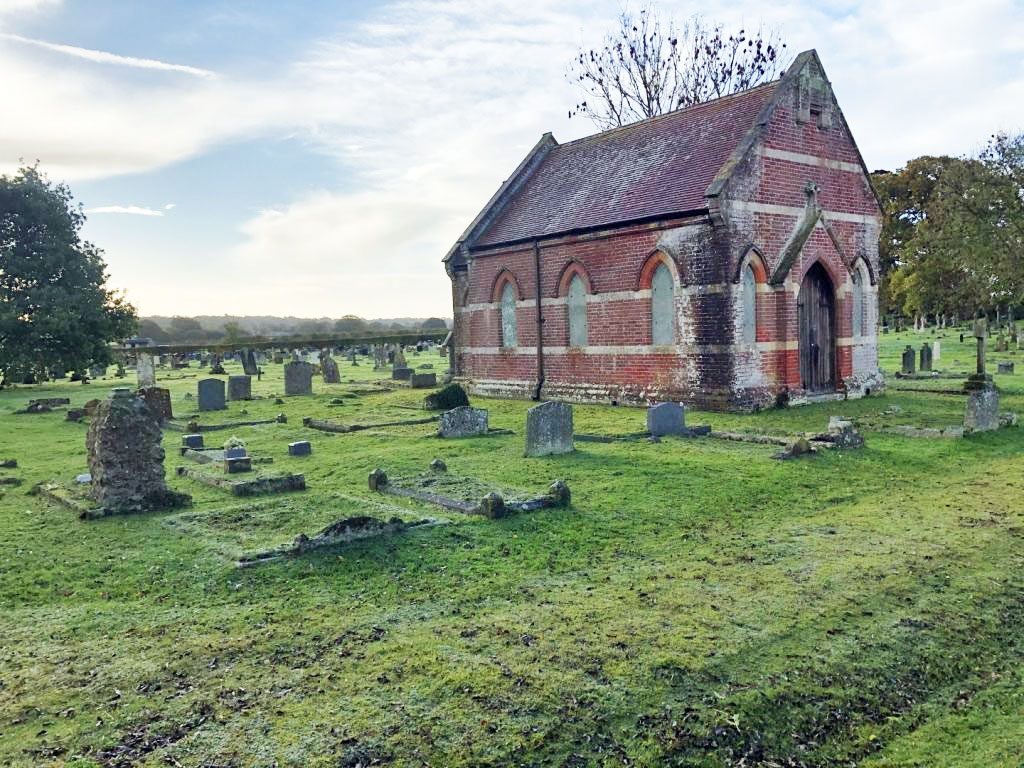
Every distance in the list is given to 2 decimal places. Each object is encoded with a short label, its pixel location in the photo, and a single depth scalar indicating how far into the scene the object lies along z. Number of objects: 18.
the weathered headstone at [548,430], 14.02
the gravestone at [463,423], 16.94
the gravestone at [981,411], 14.94
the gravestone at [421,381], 30.34
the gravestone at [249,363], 40.84
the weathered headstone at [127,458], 10.60
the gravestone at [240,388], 27.38
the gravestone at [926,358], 29.22
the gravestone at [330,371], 34.12
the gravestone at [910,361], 28.23
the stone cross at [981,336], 17.80
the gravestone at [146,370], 26.25
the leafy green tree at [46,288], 33.41
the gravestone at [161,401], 20.98
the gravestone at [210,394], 24.03
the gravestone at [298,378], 28.44
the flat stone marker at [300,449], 15.27
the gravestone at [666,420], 15.84
